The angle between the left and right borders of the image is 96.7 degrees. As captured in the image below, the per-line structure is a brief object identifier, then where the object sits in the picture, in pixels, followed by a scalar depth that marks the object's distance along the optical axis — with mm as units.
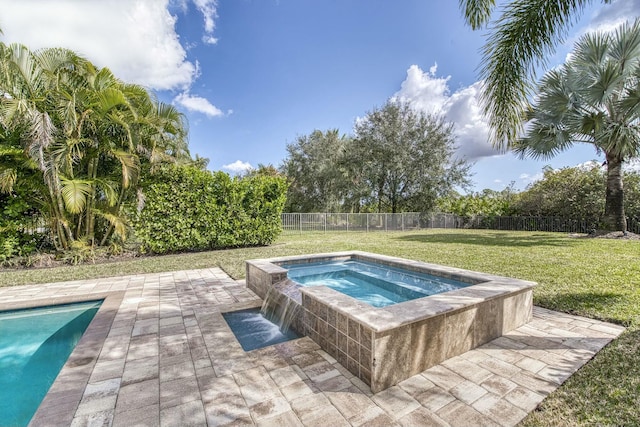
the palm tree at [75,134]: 6262
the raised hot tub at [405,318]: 2258
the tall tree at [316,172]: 22234
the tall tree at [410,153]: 19078
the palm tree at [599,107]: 8219
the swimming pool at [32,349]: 2352
